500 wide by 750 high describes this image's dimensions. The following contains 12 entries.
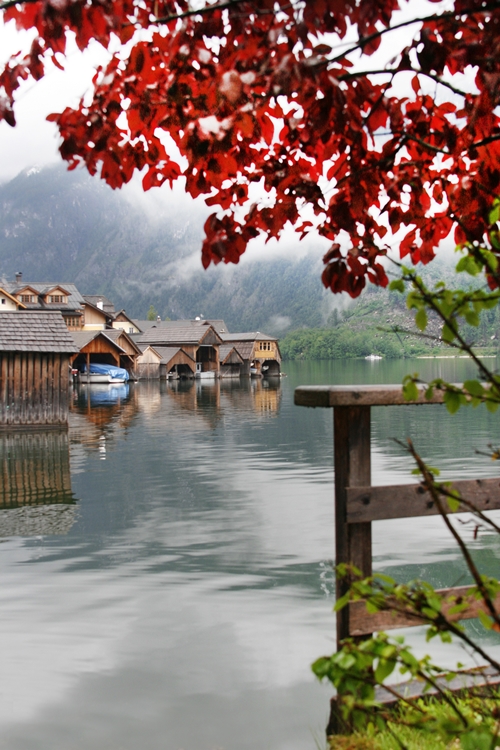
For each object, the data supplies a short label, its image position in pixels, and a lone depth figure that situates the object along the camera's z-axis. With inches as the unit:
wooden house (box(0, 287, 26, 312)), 2573.8
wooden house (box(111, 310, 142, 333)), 3870.1
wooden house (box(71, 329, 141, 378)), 2736.2
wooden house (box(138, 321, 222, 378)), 3373.5
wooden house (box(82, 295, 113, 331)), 3278.5
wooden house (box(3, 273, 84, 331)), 3125.0
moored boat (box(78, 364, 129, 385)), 2768.2
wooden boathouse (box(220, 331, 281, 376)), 3668.8
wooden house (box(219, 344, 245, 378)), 3548.2
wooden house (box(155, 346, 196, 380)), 3233.3
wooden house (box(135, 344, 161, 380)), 3122.5
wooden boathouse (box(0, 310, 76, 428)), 961.5
